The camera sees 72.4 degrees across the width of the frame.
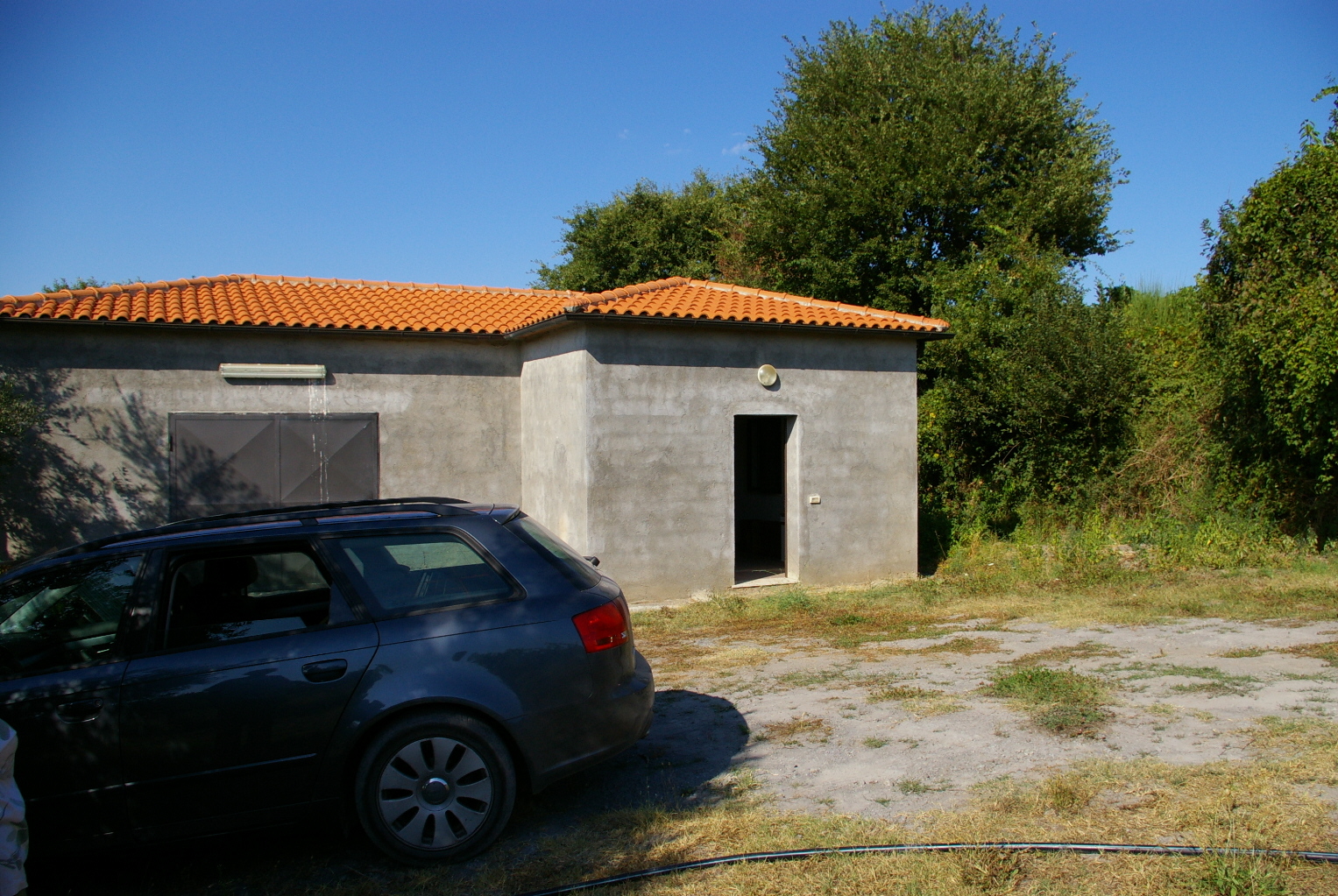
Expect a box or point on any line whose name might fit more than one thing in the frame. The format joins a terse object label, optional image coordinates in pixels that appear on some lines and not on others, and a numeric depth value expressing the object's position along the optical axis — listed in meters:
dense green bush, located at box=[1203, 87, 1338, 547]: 12.21
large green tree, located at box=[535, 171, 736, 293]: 30.88
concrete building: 11.34
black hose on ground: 3.62
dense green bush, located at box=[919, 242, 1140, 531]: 15.81
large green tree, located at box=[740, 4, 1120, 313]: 21.64
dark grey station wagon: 3.77
